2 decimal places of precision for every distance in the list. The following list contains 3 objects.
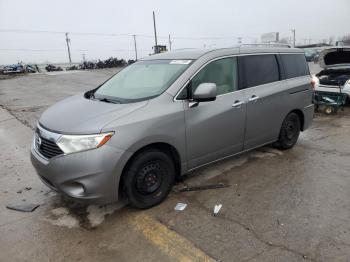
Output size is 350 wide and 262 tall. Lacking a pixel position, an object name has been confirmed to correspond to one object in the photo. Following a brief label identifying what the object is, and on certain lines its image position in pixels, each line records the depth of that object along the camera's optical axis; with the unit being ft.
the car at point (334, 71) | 29.01
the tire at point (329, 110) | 29.36
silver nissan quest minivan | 10.61
